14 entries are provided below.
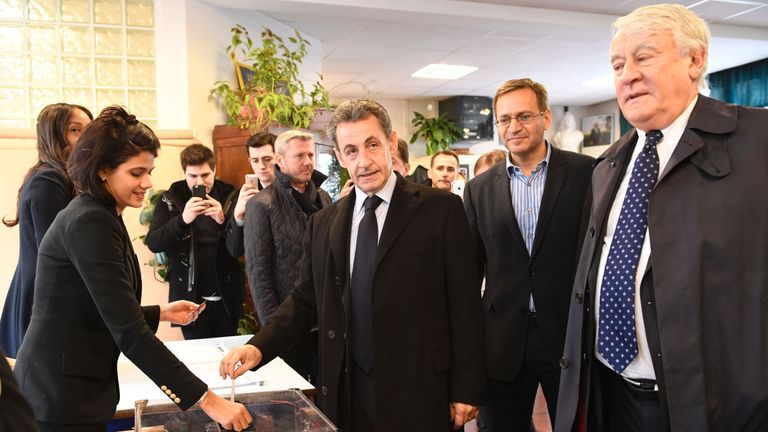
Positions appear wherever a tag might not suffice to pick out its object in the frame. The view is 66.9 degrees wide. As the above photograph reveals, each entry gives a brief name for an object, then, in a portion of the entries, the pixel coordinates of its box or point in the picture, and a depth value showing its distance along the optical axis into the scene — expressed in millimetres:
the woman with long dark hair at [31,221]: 2053
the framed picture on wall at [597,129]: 11508
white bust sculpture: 11227
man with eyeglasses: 2115
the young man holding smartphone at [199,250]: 3268
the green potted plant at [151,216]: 3445
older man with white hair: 1293
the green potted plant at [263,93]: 4531
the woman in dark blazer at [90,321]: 1449
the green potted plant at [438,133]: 10203
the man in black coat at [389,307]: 1671
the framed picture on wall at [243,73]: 5098
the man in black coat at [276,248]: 2863
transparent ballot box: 1443
